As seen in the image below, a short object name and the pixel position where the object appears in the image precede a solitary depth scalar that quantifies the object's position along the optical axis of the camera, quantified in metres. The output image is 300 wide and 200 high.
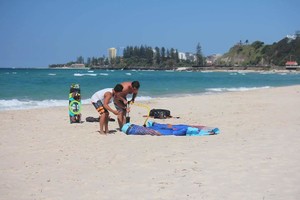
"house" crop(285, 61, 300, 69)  139.80
